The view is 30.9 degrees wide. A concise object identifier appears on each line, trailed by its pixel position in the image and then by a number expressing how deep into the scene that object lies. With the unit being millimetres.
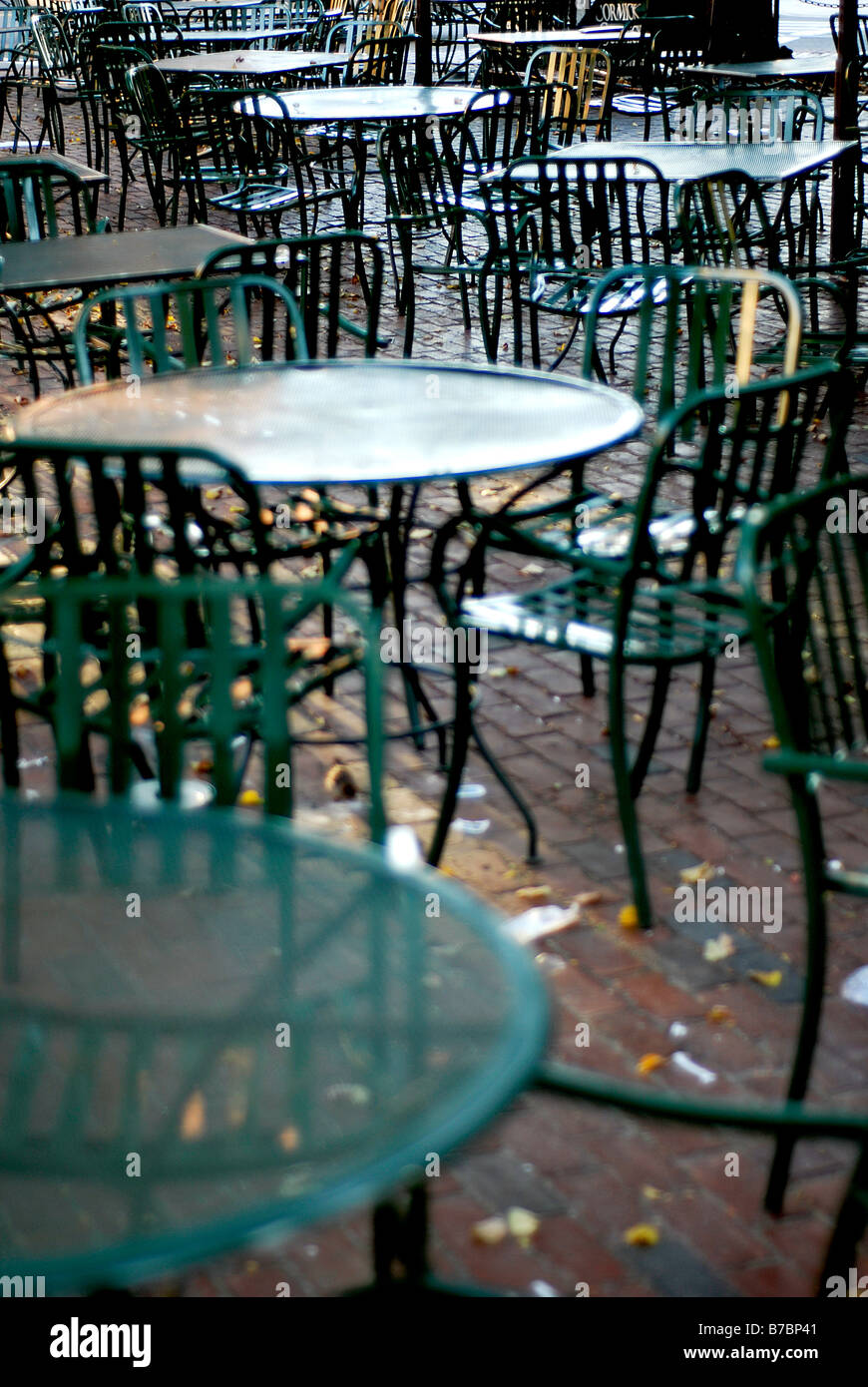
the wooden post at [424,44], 10531
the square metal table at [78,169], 6226
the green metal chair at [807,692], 2213
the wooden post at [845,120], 8281
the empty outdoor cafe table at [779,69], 9484
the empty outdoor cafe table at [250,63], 10117
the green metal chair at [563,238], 6414
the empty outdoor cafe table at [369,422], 3213
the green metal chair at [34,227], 5867
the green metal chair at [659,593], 3299
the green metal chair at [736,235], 5445
